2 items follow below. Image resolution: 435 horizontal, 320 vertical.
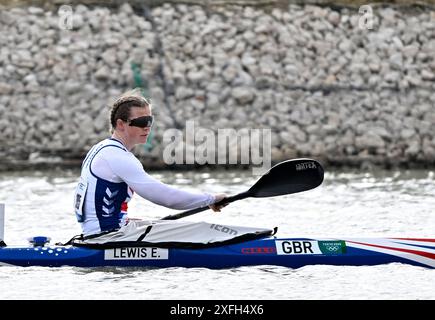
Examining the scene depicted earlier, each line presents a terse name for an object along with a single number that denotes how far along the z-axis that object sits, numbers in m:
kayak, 10.25
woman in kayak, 10.04
